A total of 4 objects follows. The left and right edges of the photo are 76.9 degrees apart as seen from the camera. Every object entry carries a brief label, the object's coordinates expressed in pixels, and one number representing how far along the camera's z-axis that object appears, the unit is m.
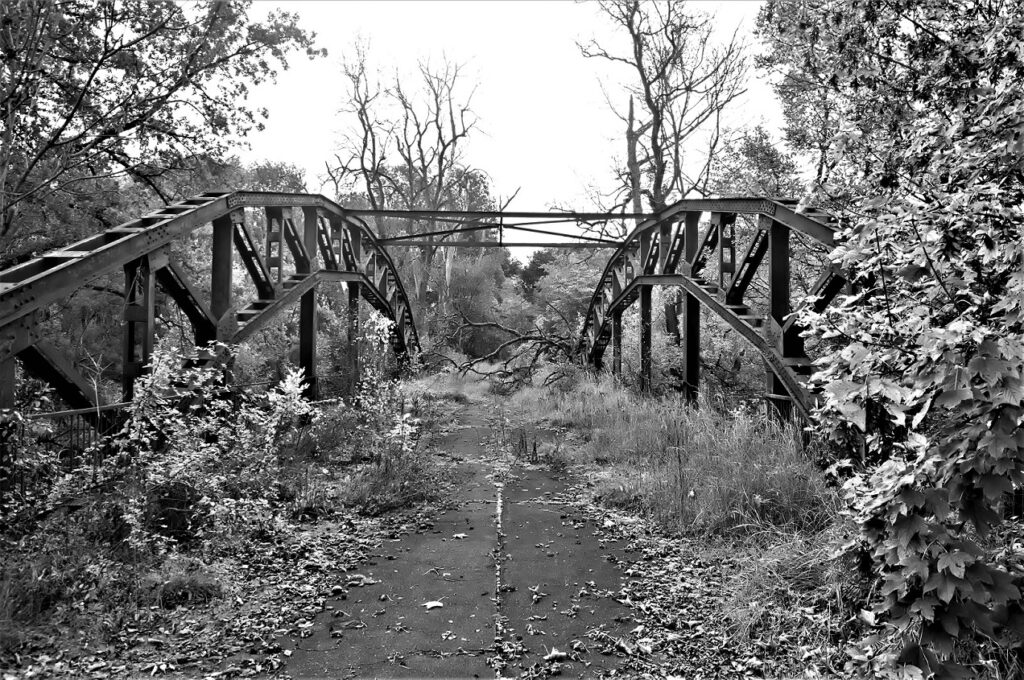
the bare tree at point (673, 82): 18.78
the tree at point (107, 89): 8.81
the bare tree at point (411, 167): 30.95
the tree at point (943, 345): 2.23
